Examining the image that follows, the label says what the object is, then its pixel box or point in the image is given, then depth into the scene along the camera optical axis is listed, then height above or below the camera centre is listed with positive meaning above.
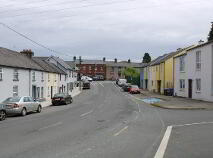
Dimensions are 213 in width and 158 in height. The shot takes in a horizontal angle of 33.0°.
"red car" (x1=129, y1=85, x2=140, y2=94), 69.03 -1.72
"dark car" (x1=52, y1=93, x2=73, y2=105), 42.47 -2.12
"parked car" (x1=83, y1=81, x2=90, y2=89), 92.50 -1.01
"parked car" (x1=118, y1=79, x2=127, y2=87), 105.64 +0.02
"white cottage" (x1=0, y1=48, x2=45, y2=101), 33.66 +0.65
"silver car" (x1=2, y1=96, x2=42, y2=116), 26.05 -1.80
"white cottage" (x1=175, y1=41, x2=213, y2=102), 38.78 +1.01
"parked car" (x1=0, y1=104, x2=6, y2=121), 23.08 -2.08
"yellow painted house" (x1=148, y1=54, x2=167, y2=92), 68.75 +0.87
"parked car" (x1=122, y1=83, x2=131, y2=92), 78.06 -1.32
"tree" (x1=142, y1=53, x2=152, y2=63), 145.71 +9.47
